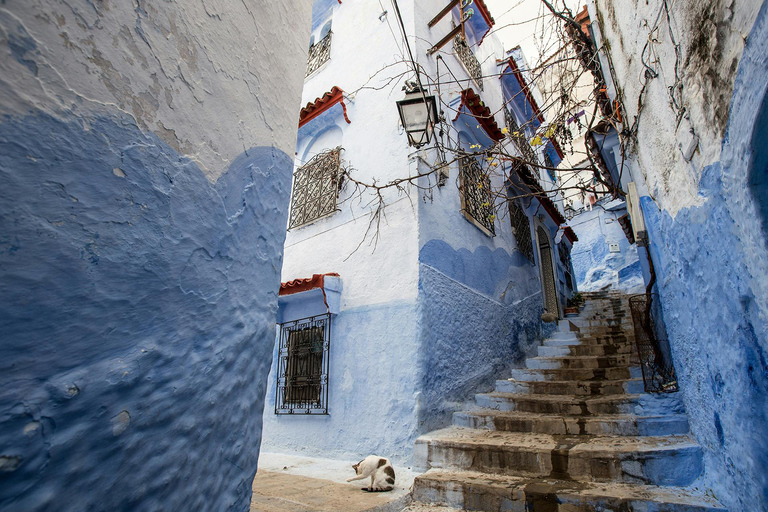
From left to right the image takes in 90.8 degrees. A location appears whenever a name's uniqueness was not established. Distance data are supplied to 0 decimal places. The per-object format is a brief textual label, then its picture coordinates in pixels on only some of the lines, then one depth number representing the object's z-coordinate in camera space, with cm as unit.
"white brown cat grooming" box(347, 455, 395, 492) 337
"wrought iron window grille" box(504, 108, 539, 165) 882
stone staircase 269
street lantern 424
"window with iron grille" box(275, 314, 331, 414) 517
